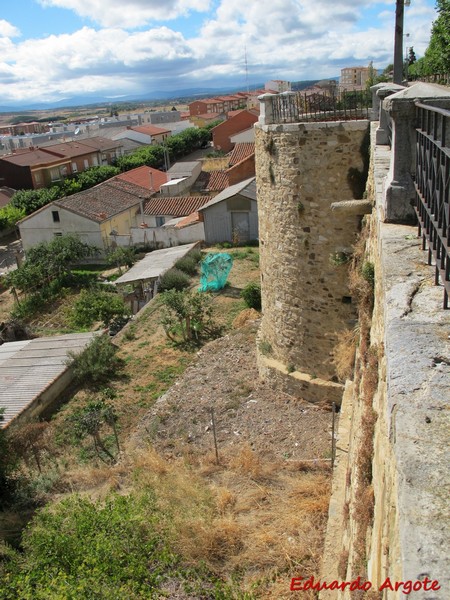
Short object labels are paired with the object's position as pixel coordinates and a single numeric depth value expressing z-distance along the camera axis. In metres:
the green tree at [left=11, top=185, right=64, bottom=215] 37.09
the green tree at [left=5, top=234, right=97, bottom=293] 22.31
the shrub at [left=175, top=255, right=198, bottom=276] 21.47
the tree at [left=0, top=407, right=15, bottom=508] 8.56
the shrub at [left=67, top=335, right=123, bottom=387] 13.50
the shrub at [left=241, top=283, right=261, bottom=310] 16.59
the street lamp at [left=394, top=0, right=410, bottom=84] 11.73
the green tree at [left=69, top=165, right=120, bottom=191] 42.28
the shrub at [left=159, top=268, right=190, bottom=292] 19.53
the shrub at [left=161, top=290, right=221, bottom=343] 15.16
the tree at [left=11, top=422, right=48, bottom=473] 10.02
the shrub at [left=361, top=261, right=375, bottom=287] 5.40
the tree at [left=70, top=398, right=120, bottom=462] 10.22
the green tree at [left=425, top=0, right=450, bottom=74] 21.81
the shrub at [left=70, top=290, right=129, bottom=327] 18.36
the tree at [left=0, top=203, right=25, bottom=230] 34.50
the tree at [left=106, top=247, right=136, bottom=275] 24.56
